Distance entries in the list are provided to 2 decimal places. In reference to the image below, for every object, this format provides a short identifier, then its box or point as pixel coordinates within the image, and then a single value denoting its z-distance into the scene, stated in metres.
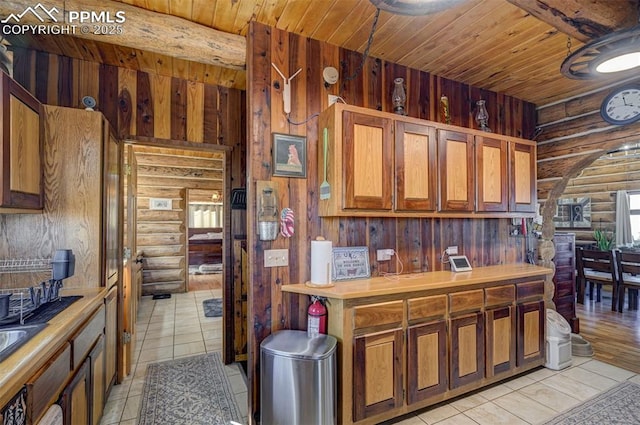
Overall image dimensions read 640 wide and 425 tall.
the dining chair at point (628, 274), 4.58
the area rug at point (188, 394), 2.26
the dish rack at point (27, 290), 1.52
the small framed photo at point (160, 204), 6.27
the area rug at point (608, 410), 2.20
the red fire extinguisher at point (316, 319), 2.11
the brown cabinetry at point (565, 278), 3.78
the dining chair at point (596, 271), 4.82
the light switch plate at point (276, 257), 2.22
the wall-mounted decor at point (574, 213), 6.73
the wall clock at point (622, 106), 2.87
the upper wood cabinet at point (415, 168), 2.20
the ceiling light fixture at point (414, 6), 1.44
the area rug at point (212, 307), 4.80
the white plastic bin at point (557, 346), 2.96
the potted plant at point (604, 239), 5.72
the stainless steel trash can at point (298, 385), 1.83
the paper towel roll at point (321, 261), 2.15
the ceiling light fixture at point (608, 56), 1.60
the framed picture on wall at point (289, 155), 2.26
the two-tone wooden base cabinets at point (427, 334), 2.04
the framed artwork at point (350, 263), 2.42
